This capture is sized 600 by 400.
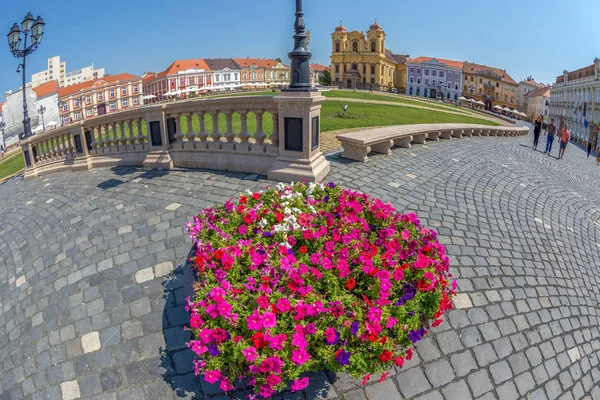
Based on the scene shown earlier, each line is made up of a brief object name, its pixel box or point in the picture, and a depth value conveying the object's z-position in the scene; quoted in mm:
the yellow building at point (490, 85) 104125
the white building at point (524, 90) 114000
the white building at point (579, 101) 64875
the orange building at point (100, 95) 91125
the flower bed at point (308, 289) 2951
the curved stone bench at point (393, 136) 9500
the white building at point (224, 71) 98519
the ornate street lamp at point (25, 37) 13031
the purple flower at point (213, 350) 2957
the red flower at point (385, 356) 3051
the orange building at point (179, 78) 90375
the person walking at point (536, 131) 18484
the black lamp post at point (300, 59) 7156
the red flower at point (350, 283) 3494
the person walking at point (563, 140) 17203
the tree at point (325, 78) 103644
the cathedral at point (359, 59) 95125
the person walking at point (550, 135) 17266
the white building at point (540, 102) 97812
